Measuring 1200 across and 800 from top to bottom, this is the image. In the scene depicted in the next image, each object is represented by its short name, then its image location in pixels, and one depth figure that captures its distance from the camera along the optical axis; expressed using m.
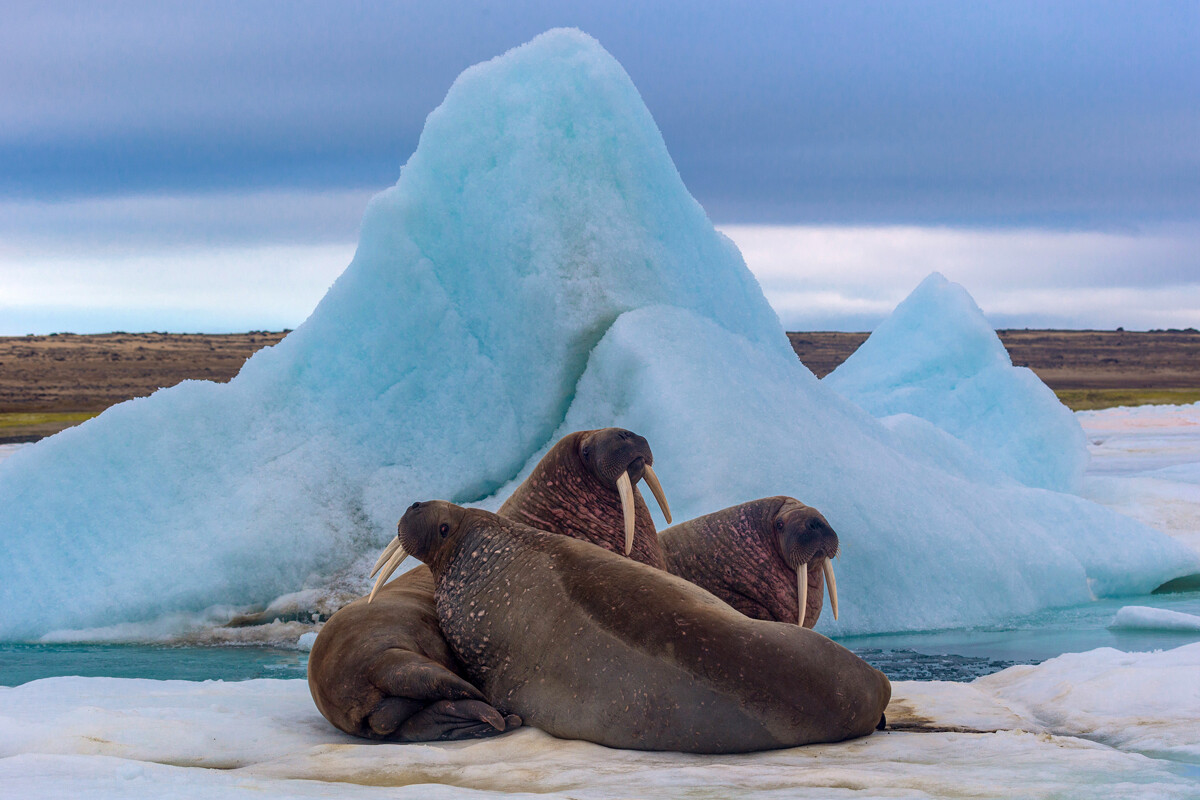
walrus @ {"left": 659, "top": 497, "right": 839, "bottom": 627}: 10.80
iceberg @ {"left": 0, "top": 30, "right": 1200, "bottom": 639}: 15.40
